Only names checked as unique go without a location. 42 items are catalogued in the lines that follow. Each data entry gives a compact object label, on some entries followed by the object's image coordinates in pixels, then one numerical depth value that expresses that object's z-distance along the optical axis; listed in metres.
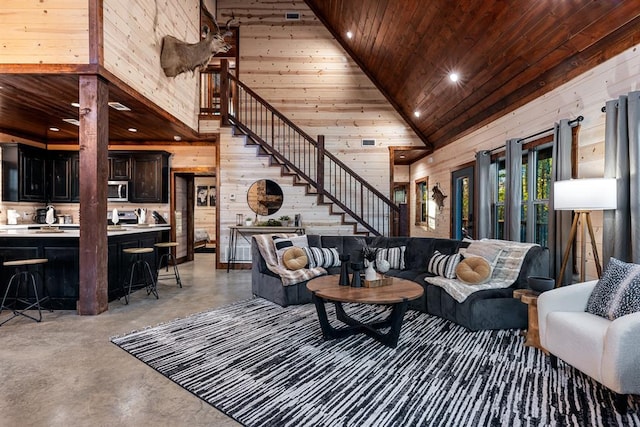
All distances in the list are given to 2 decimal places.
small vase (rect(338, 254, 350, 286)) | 3.50
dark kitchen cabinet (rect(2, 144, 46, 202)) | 6.87
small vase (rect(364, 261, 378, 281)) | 3.49
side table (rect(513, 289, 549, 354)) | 3.06
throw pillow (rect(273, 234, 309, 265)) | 4.97
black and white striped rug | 2.10
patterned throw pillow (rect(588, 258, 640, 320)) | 2.32
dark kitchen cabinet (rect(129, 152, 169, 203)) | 7.65
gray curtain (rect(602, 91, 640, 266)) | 2.87
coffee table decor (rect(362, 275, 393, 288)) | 3.43
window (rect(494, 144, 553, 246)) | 4.39
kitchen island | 4.26
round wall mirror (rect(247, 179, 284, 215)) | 7.49
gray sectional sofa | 3.61
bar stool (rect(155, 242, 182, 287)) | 5.52
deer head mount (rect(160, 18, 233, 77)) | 5.61
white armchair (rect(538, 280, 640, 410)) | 2.04
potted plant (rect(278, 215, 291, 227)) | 7.13
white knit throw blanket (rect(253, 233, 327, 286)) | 4.47
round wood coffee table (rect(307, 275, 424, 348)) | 3.02
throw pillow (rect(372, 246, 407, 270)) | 5.04
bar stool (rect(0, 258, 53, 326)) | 4.18
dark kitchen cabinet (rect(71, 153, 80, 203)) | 7.66
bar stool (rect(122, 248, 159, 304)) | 4.79
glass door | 6.38
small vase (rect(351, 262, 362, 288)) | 3.38
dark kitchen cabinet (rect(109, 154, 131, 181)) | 7.63
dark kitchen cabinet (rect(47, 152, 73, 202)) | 7.61
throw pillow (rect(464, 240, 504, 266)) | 3.95
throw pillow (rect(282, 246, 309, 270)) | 4.73
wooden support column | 3.97
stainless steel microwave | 7.57
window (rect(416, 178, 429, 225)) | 9.38
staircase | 7.52
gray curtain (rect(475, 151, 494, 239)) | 5.36
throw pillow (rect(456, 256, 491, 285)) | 3.76
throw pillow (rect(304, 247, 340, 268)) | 4.99
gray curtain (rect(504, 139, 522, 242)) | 4.60
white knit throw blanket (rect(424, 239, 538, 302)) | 3.71
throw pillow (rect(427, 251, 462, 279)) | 4.14
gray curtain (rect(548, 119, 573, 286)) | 3.69
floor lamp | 2.96
